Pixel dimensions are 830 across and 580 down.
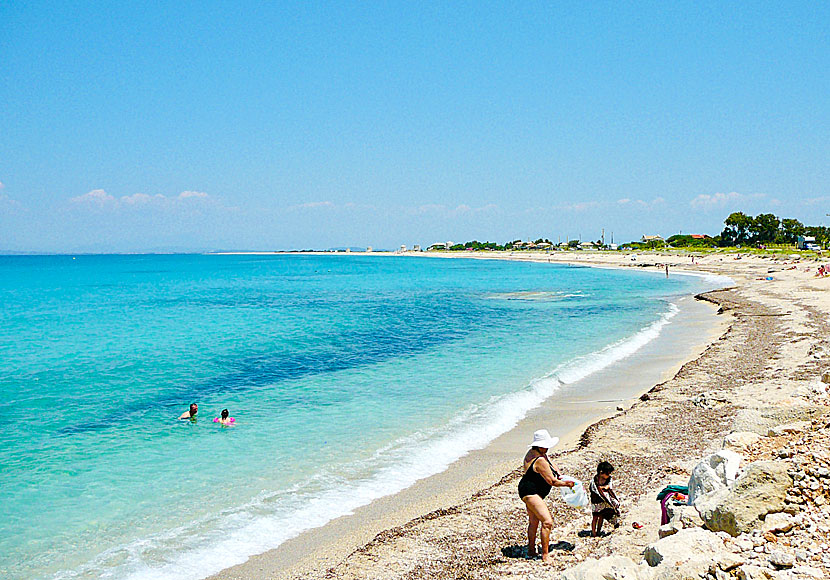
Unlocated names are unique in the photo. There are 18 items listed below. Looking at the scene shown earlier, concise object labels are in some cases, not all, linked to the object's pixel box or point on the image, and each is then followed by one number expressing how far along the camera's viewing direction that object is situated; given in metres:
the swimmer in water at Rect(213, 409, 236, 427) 16.11
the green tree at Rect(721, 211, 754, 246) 135.12
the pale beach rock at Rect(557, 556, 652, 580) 6.01
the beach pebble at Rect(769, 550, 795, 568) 5.80
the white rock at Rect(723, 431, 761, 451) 9.13
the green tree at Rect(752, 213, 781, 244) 133.50
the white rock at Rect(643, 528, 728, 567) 5.97
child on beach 8.23
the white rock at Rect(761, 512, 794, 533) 6.47
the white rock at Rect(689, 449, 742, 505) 7.57
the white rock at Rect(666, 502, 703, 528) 6.96
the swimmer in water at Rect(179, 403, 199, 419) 16.67
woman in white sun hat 7.84
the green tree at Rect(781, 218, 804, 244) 133.62
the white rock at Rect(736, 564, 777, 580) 5.63
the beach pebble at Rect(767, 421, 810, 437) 9.27
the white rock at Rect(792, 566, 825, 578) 5.69
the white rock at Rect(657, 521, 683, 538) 7.00
